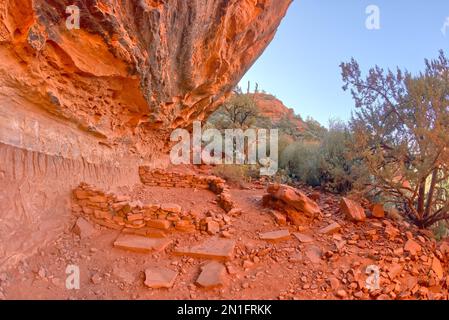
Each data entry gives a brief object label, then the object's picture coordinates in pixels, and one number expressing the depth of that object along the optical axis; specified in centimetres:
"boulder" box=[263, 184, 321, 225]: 410
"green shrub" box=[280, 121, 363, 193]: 568
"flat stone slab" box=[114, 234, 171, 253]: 314
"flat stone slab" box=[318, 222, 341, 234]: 379
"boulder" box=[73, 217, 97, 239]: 326
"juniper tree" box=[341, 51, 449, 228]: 406
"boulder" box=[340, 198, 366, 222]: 412
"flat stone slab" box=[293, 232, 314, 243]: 357
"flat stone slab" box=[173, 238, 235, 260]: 309
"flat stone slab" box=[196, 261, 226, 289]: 268
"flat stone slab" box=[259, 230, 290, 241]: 355
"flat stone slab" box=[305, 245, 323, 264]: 318
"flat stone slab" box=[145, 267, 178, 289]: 267
